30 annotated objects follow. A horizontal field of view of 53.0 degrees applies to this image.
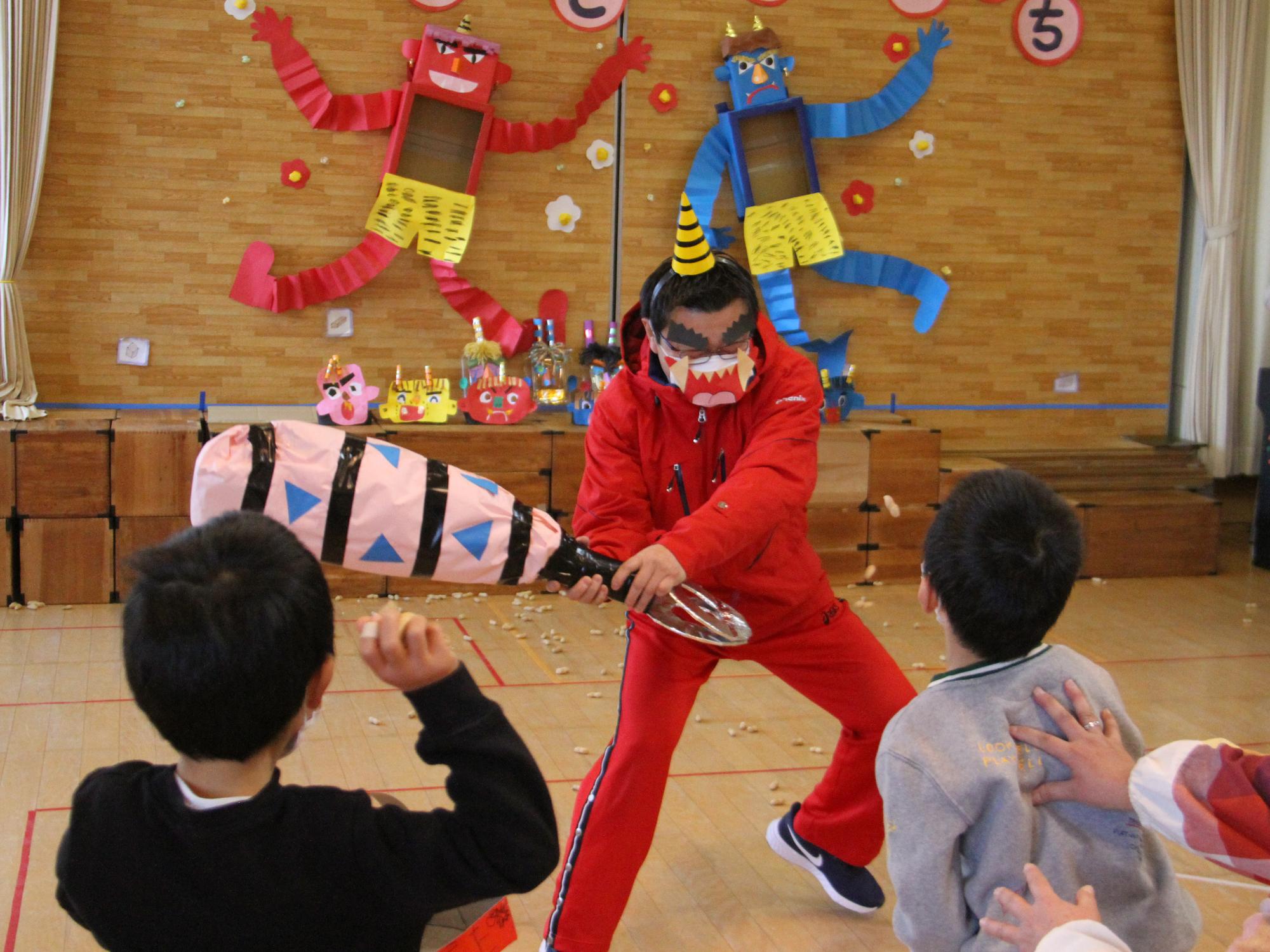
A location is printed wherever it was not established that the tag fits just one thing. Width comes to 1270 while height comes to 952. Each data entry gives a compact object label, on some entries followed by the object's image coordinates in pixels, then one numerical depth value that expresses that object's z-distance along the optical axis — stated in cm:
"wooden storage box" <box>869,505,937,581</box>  598
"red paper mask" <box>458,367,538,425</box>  576
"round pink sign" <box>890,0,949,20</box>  638
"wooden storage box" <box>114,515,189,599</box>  524
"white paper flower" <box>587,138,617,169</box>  611
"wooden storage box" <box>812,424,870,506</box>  586
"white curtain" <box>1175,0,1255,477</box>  662
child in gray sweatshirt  166
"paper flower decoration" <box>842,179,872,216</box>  641
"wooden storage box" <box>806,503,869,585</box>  589
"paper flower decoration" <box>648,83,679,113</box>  612
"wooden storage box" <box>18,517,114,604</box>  516
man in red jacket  243
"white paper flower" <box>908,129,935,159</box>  648
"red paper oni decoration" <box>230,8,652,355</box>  574
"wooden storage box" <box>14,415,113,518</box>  513
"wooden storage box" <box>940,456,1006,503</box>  614
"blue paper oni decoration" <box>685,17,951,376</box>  612
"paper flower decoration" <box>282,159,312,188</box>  578
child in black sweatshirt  120
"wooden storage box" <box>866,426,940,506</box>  594
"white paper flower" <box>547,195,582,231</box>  612
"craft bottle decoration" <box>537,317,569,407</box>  600
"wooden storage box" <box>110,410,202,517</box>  520
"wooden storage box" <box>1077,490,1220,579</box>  617
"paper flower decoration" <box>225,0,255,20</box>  564
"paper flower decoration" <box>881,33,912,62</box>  638
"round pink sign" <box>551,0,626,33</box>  599
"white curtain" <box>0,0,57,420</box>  534
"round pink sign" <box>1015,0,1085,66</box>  654
